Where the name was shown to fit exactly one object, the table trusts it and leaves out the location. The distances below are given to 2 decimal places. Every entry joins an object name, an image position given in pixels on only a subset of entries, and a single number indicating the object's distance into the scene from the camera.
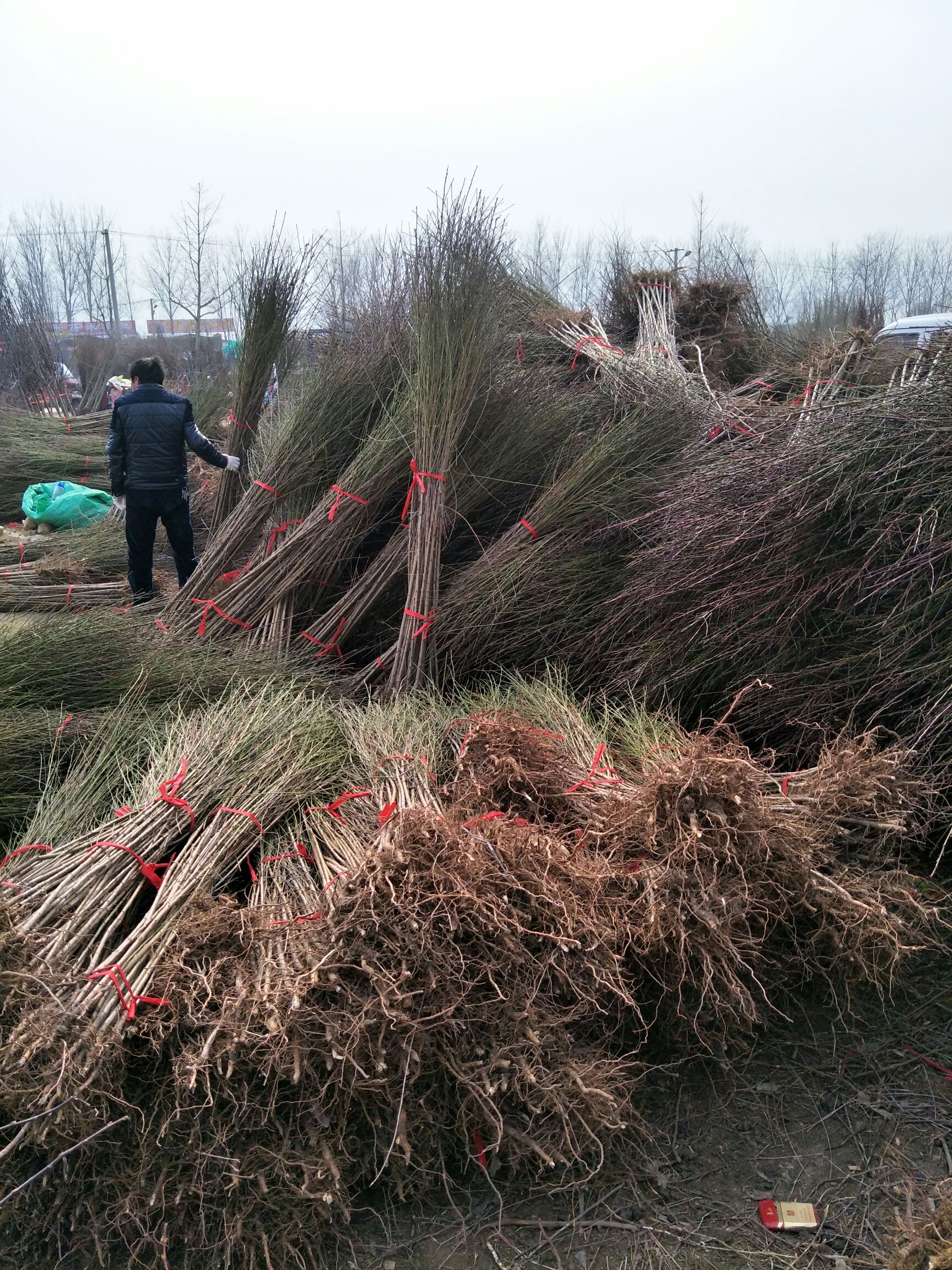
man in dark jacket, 5.02
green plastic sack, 6.69
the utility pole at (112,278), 29.52
